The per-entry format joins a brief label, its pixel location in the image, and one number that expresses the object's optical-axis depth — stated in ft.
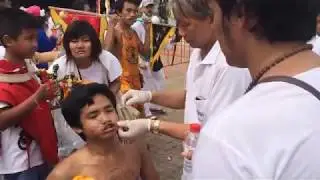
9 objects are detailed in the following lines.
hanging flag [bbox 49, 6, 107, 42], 10.54
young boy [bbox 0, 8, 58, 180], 5.89
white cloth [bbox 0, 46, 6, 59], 6.82
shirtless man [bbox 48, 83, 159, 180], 5.14
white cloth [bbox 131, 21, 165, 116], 11.28
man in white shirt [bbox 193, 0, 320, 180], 1.97
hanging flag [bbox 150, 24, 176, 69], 11.85
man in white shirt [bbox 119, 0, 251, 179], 4.48
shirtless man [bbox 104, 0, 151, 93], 9.91
